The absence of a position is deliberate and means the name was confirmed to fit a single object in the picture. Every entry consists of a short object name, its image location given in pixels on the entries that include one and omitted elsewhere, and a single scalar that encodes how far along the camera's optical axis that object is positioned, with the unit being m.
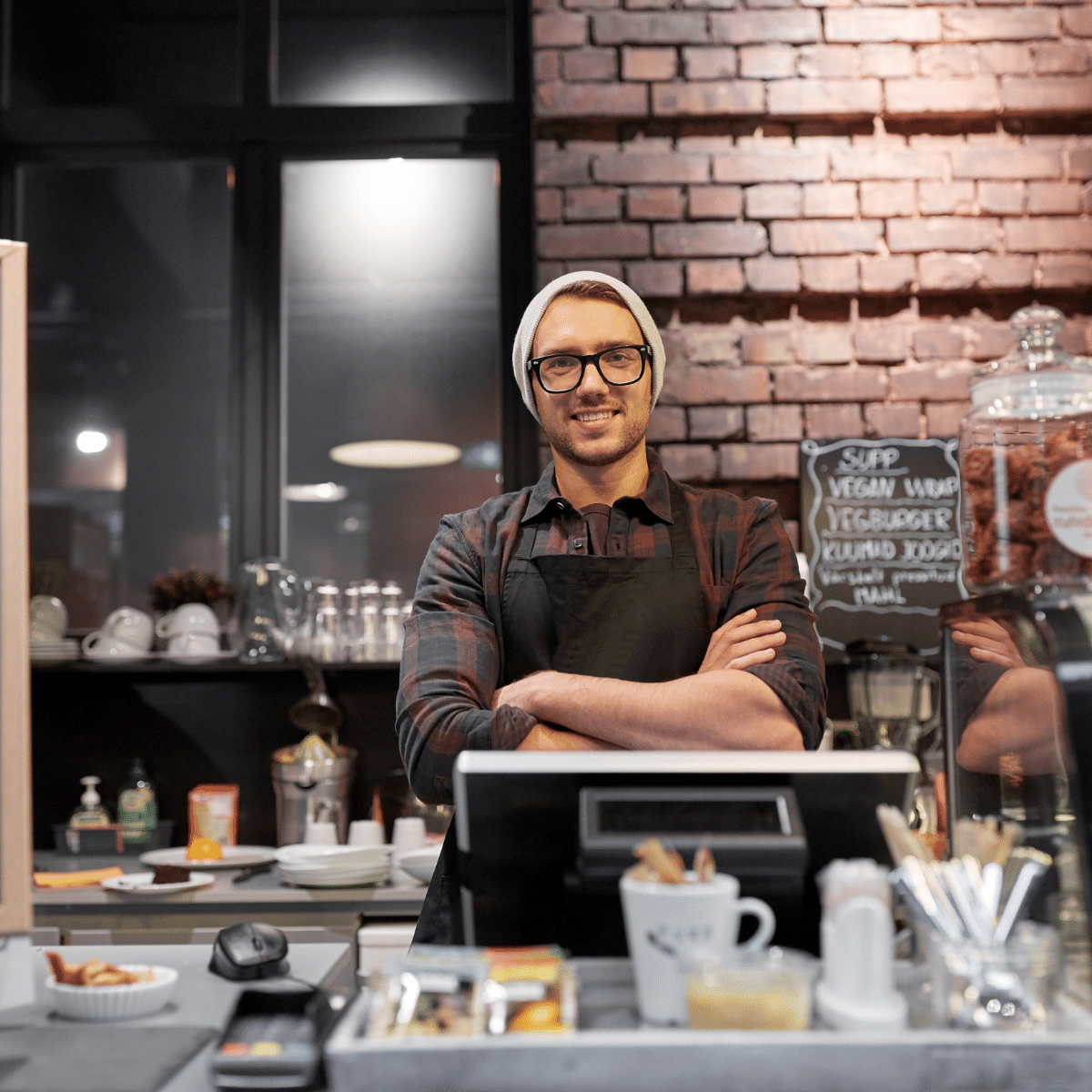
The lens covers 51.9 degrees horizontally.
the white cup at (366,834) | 2.71
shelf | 2.85
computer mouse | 1.29
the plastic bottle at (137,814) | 2.86
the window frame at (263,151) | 3.28
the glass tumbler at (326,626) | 2.92
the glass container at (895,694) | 2.59
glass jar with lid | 1.02
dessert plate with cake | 2.41
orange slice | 2.62
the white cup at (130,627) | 2.94
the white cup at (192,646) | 2.91
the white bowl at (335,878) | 2.43
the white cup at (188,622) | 2.96
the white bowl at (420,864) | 2.47
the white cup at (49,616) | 2.94
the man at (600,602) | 1.43
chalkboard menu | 2.84
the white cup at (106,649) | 2.89
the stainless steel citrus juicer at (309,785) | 2.77
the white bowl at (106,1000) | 1.09
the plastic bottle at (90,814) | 2.85
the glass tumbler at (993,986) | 0.79
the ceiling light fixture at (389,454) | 3.31
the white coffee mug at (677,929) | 0.82
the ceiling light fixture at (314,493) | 3.30
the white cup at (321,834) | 2.69
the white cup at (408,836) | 2.66
